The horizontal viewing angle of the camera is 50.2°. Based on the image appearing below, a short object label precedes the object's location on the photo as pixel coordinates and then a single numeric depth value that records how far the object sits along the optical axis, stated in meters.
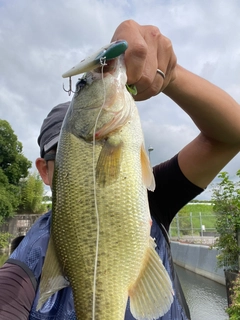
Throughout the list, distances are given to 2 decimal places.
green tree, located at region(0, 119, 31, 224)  22.02
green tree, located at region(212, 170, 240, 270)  5.97
